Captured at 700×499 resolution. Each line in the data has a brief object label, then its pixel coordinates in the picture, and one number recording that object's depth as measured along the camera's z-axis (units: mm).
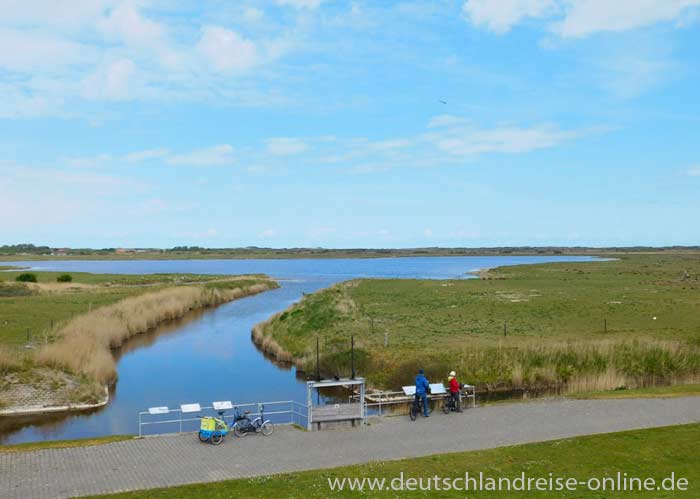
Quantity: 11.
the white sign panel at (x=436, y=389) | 21544
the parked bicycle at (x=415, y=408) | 20016
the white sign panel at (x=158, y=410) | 18638
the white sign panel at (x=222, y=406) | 18656
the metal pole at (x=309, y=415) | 19188
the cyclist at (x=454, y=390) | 20438
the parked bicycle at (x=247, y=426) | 18344
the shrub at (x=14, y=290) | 63875
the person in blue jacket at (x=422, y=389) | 20091
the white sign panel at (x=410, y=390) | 21312
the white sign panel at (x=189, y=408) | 18422
